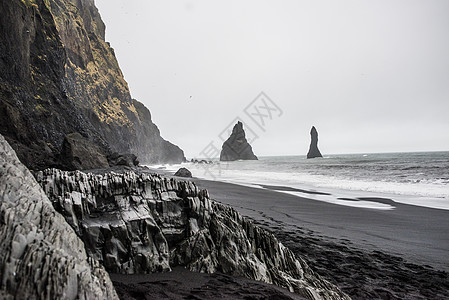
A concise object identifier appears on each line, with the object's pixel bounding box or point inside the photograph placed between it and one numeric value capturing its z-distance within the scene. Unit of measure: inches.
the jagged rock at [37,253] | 52.4
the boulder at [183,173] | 950.4
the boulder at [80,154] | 499.2
